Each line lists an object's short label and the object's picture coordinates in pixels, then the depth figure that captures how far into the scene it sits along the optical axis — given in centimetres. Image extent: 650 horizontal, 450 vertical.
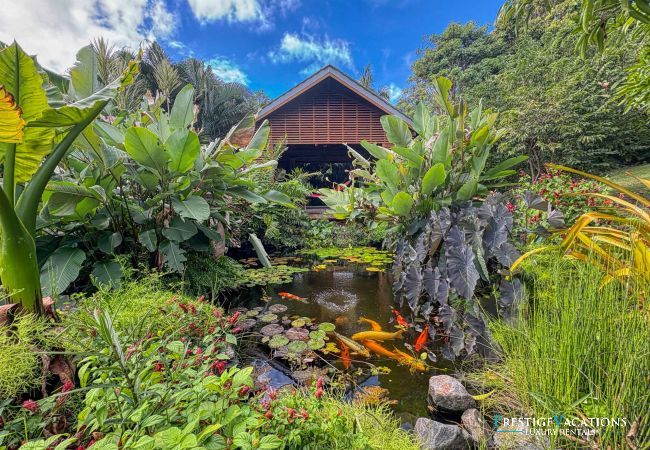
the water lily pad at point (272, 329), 266
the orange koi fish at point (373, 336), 253
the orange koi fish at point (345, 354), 223
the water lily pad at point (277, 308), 319
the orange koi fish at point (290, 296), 358
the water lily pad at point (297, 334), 256
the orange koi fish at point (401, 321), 282
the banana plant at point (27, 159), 125
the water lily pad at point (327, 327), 273
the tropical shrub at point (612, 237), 179
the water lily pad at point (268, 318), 296
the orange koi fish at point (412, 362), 215
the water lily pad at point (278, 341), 245
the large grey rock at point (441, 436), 142
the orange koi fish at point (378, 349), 232
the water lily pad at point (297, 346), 237
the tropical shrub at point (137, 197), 232
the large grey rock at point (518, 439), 121
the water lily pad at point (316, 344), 241
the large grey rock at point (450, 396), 169
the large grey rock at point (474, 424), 147
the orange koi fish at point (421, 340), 241
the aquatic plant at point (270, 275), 422
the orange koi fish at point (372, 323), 278
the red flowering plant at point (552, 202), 237
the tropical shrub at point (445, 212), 222
